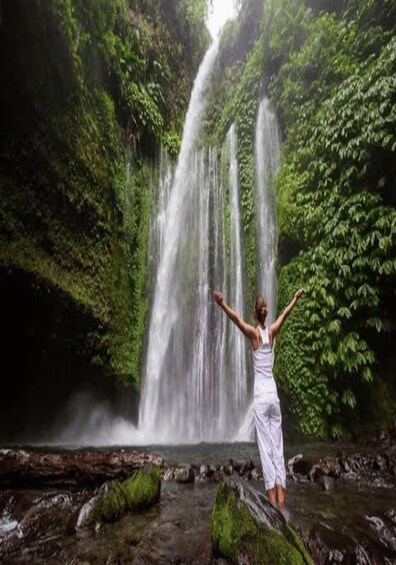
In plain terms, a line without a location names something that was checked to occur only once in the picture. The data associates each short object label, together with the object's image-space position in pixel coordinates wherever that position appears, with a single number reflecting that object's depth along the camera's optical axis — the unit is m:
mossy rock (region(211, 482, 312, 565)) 2.18
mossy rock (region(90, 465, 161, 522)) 3.25
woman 3.44
